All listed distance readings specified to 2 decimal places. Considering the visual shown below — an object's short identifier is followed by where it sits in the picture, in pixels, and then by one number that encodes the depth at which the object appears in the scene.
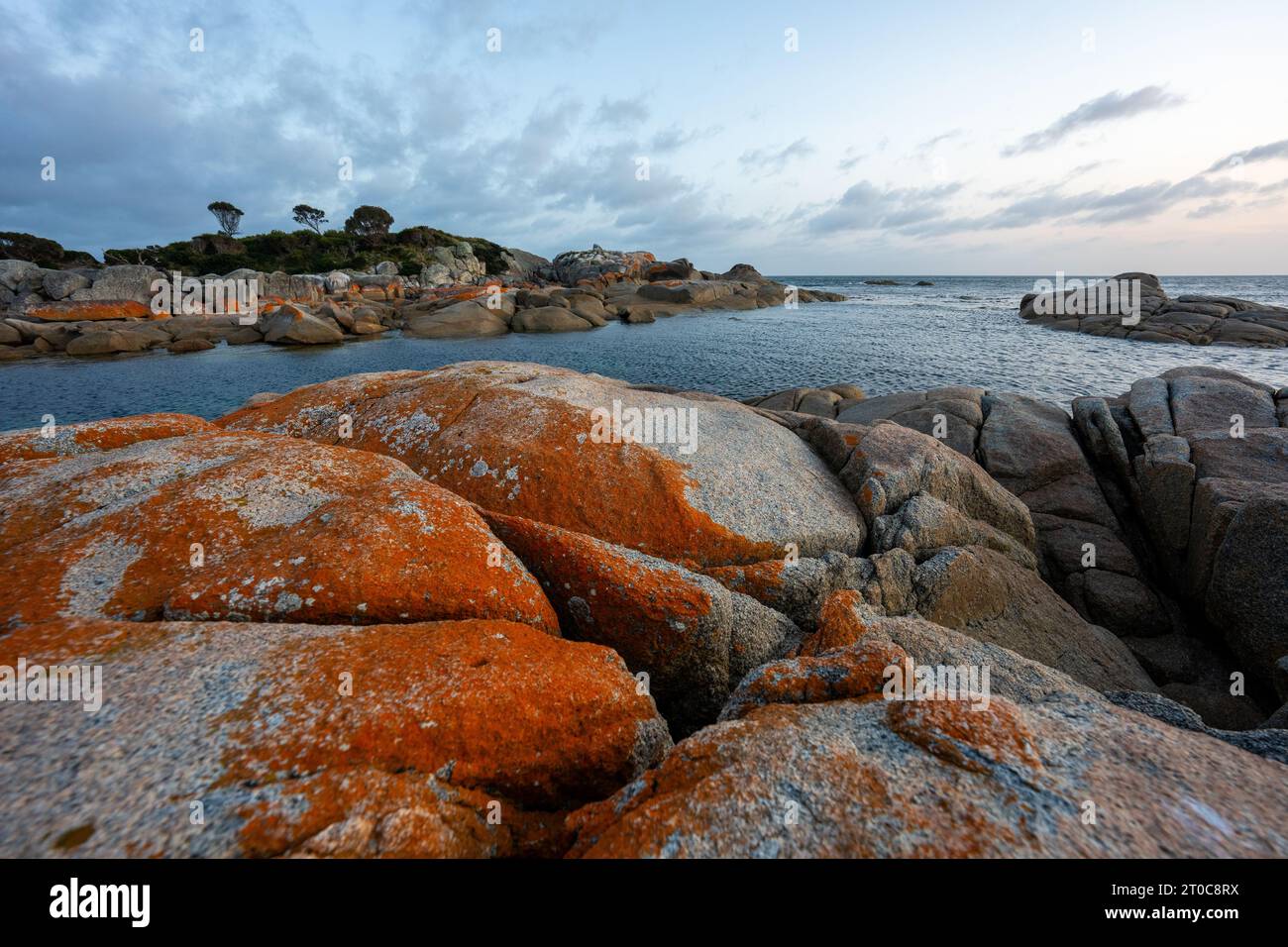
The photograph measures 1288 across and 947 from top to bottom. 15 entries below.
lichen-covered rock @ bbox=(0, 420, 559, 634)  5.46
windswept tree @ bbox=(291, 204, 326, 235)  123.62
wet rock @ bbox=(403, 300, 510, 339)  57.59
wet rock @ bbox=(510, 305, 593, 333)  62.03
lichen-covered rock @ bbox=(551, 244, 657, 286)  110.06
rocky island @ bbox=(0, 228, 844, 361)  48.75
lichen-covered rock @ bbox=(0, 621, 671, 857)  3.29
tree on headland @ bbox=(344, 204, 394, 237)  117.00
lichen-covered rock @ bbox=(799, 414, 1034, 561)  9.97
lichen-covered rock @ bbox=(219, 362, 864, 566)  9.10
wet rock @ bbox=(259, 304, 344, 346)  50.56
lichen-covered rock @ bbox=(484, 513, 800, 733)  6.90
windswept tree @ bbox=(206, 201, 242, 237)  111.50
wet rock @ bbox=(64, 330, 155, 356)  44.91
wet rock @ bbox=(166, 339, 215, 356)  47.28
